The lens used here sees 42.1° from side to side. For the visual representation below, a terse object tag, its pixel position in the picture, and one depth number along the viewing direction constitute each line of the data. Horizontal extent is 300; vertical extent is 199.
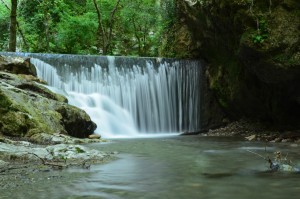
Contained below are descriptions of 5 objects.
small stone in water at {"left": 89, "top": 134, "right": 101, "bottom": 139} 9.36
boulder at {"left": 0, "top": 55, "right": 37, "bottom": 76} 10.76
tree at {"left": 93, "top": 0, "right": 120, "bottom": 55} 20.80
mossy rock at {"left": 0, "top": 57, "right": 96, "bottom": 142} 7.74
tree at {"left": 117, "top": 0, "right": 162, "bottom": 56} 22.00
